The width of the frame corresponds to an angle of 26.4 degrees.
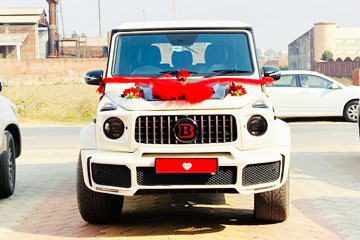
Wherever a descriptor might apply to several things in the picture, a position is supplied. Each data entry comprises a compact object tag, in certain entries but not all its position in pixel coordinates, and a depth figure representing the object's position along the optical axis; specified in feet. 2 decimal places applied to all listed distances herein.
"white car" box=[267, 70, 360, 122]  72.43
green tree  299.17
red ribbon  22.02
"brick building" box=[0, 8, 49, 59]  256.32
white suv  21.43
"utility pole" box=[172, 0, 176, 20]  122.01
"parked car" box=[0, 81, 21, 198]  29.48
